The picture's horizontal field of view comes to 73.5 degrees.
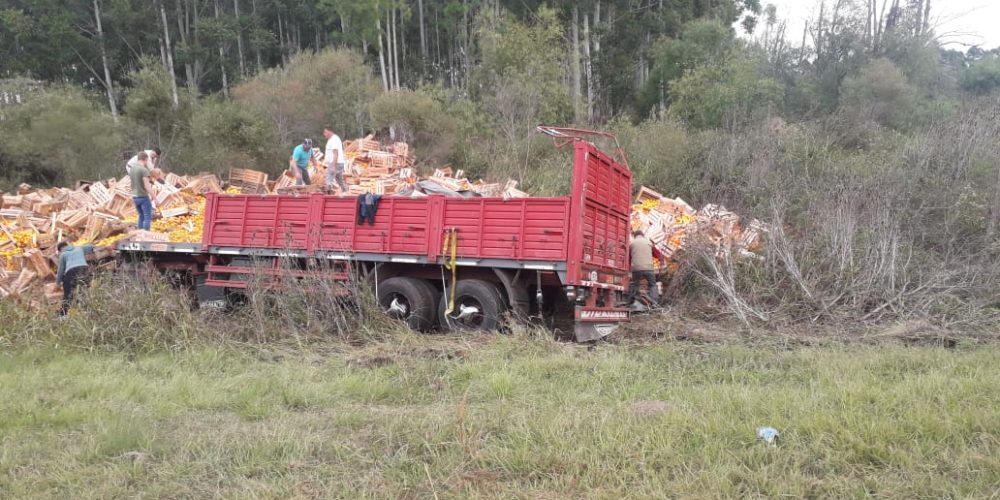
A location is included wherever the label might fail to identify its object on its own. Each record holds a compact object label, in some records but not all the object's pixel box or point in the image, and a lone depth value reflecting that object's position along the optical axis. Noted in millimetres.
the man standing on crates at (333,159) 12797
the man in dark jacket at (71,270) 9438
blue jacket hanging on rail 9068
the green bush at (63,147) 20203
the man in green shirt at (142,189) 11328
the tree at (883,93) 24344
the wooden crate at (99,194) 14094
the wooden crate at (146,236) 10938
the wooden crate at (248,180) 17075
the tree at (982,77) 32625
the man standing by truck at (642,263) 10688
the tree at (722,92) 22750
